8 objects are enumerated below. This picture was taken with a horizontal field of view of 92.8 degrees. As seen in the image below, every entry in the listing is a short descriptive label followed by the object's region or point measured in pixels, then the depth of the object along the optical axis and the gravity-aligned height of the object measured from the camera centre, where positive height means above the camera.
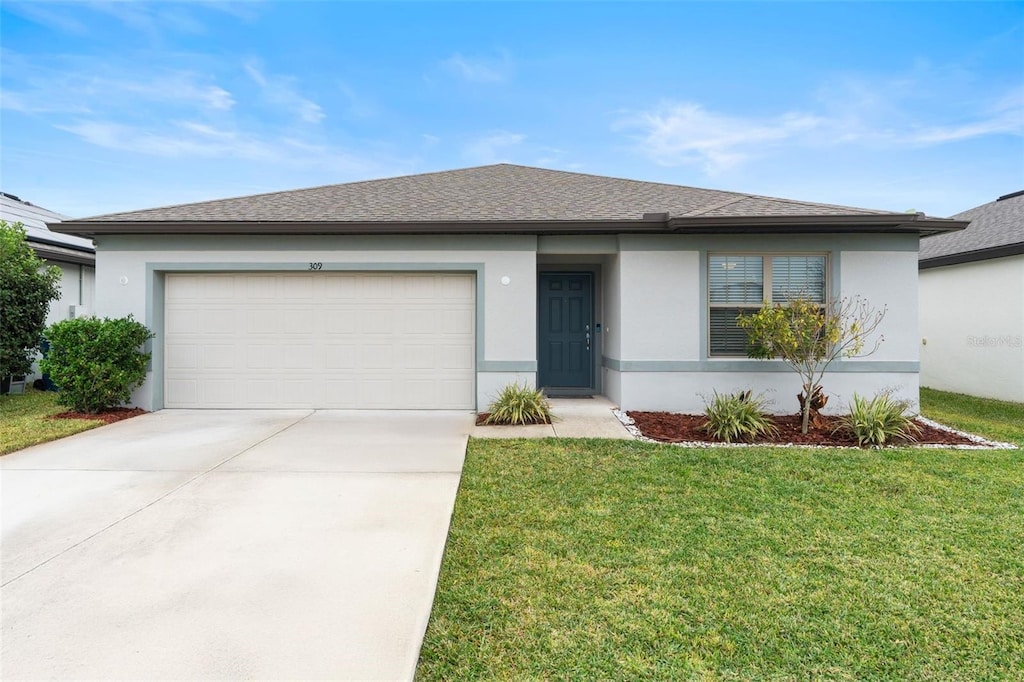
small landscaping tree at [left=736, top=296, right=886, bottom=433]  6.48 +0.13
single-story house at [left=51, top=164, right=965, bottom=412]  7.72 +0.84
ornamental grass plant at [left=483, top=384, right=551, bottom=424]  7.17 -0.97
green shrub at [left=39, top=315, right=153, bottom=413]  7.24 -0.28
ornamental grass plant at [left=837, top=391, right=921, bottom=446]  6.10 -1.03
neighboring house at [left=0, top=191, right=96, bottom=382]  11.15 +1.95
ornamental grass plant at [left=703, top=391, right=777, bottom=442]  6.28 -1.02
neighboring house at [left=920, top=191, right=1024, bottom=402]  9.48 +0.77
